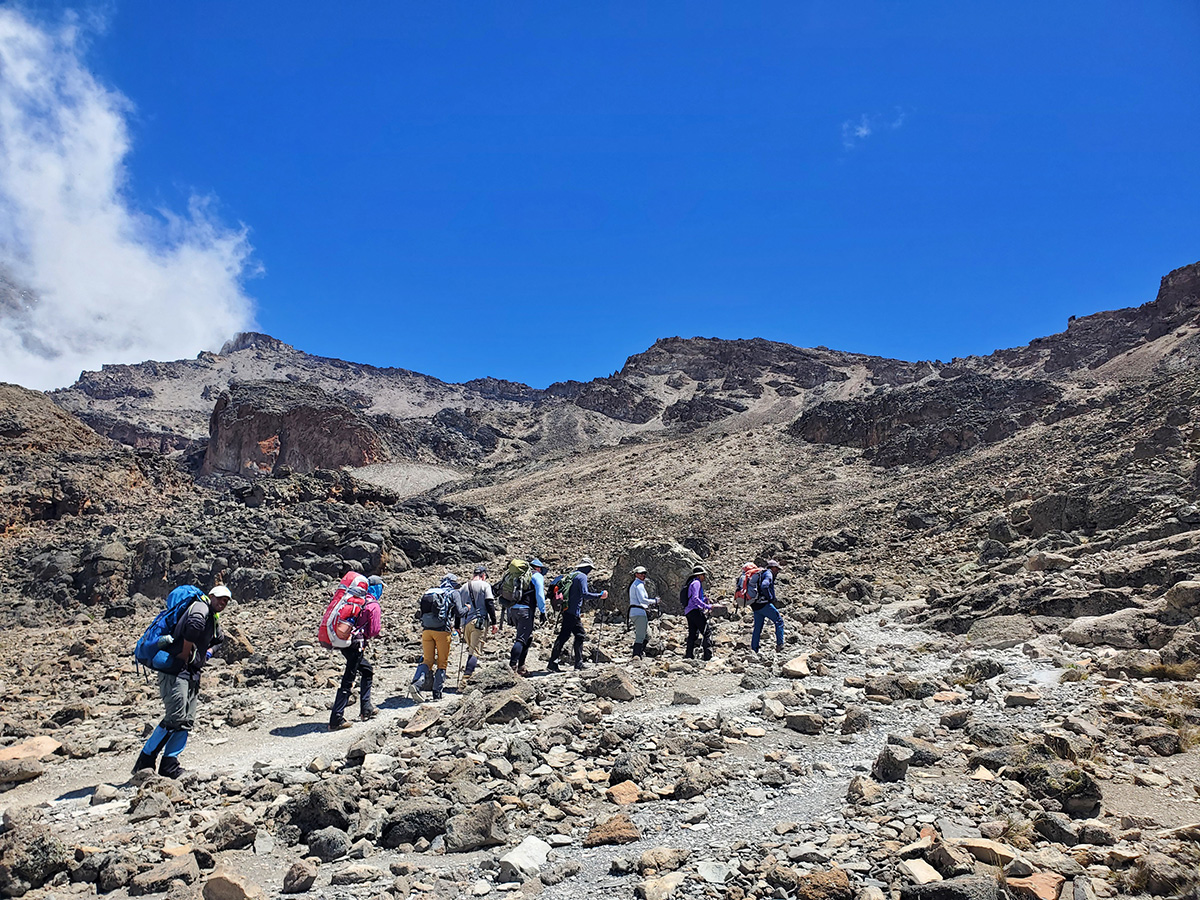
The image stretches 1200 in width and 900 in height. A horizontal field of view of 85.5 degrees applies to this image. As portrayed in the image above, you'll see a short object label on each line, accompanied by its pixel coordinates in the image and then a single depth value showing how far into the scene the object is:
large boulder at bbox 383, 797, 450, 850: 4.48
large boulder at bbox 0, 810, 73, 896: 3.96
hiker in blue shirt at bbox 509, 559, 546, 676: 9.59
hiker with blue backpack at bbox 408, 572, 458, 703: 8.47
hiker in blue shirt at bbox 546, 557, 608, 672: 9.74
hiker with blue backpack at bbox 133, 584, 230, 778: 5.86
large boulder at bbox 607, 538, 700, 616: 14.41
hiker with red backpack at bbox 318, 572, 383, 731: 7.17
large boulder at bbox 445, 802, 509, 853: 4.35
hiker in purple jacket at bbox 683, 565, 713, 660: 9.95
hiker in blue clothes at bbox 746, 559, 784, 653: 10.43
